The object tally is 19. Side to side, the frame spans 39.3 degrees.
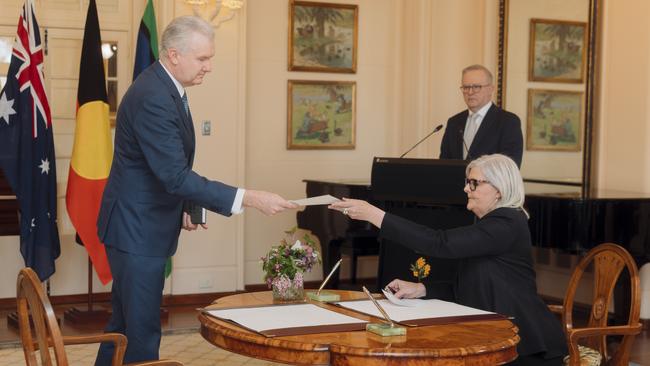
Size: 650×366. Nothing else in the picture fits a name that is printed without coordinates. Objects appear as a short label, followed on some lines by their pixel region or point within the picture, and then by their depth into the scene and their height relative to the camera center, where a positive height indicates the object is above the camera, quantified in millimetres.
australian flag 6020 -73
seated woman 3141 -391
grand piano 5551 -483
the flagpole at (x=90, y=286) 6508 -1087
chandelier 7047 +1005
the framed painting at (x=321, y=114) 7934 +208
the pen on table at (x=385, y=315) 2701 -535
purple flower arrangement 3328 -483
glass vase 3318 -557
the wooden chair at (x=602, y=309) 3074 -618
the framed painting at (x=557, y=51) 6867 +711
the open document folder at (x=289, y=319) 2650 -564
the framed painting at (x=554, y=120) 6906 +174
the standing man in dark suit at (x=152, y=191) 3197 -200
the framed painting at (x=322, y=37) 7891 +888
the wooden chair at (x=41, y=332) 2217 -511
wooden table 2420 -568
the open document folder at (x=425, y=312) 2857 -569
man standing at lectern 5660 +84
